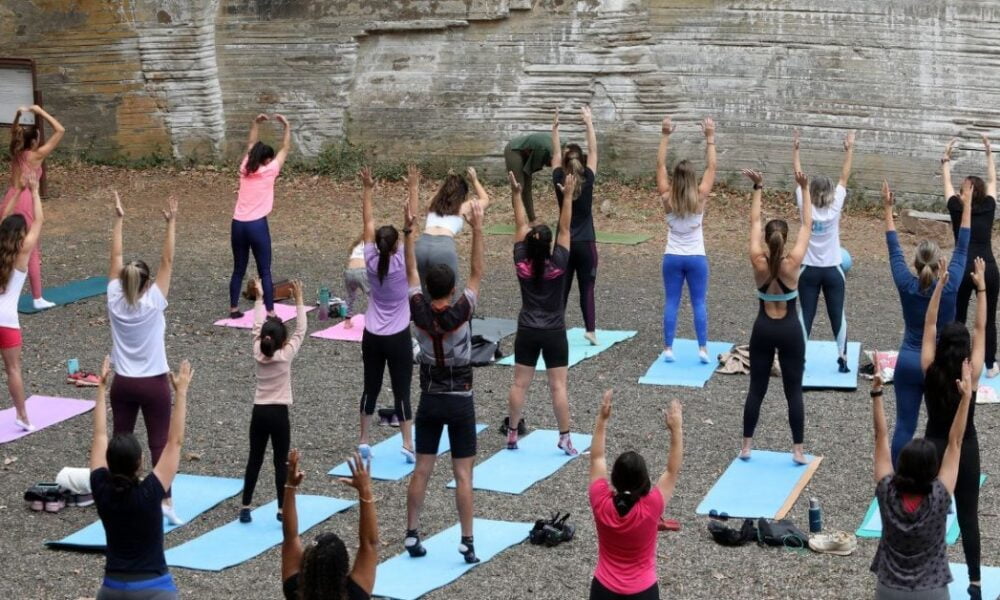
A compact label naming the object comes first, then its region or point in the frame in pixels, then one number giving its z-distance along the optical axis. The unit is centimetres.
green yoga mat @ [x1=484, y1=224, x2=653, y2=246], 1661
